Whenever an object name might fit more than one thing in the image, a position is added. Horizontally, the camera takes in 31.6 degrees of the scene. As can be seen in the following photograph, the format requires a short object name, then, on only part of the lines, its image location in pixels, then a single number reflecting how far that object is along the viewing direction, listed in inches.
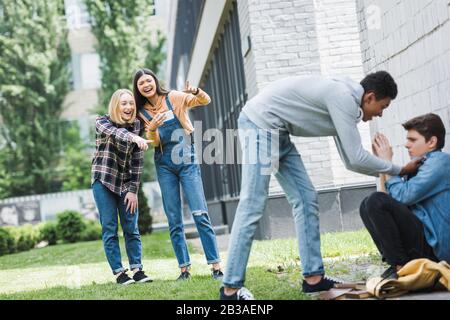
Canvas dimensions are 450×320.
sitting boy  192.4
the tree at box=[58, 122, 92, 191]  1424.7
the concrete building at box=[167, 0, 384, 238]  437.1
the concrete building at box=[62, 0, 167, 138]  1444.4
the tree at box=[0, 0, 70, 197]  1347.2
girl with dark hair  261.7
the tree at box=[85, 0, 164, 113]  1343.5
